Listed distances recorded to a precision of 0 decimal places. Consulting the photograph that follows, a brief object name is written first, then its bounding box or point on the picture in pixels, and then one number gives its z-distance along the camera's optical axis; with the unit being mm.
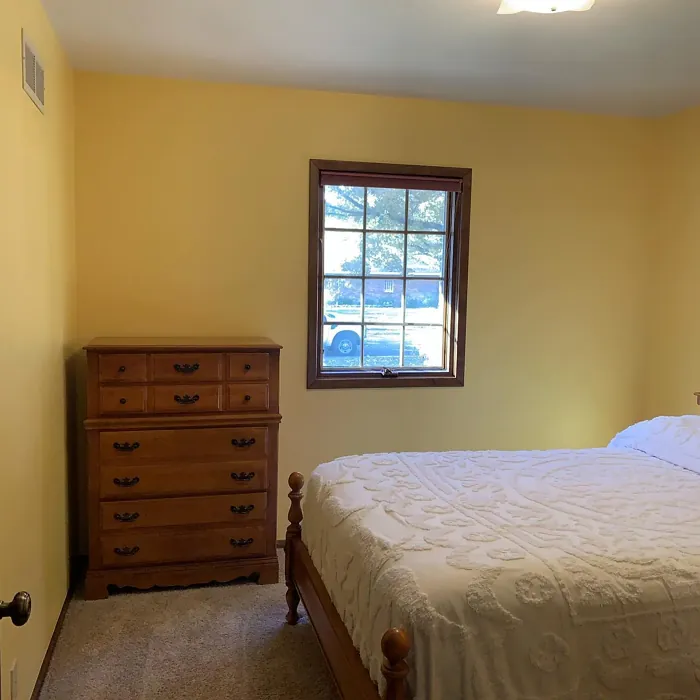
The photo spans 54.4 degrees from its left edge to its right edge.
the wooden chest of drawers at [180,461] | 3117
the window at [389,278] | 3799
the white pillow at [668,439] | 2943
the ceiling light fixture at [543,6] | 2312
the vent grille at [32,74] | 2205
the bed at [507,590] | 1700
